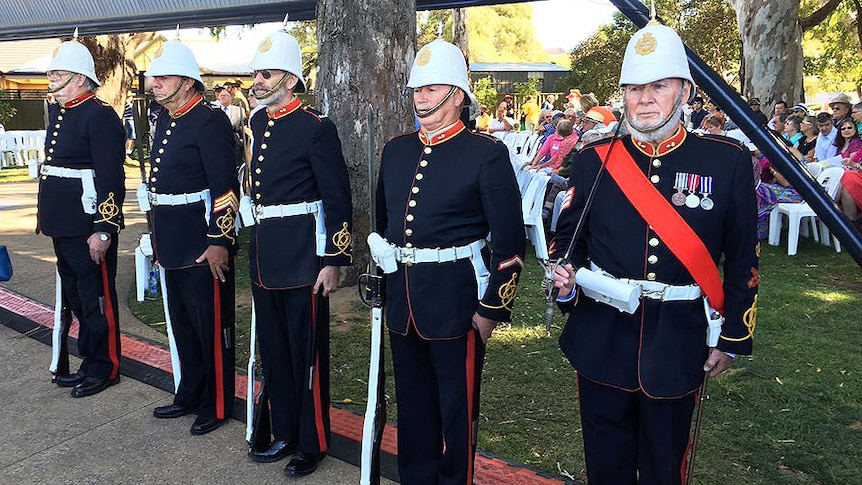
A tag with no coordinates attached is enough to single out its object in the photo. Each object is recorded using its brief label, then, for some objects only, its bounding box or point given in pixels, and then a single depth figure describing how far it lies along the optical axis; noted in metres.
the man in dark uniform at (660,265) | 2.38
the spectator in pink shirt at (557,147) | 8.85
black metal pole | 2.36
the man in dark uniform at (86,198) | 4.29
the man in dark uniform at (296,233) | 3.37
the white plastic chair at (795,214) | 8.05
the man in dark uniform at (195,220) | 3.75
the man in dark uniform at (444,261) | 2.80
